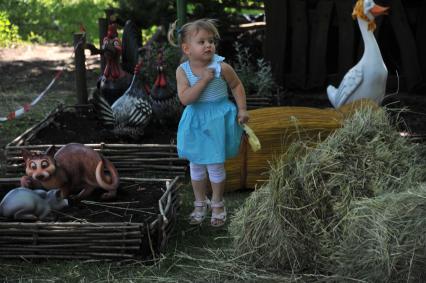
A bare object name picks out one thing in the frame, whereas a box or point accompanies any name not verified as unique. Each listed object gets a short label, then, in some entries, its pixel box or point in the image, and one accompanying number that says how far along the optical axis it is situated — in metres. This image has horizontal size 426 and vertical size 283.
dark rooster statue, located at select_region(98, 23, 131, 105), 9.33
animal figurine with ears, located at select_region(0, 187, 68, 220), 6.31
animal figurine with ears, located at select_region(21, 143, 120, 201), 6.80
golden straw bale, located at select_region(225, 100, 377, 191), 7.99
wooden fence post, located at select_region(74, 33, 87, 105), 10.19
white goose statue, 8.76
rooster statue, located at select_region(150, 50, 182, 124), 9.24
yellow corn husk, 6.69
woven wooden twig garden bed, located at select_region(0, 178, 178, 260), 6.03
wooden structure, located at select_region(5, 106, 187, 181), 8.41
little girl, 6.84
